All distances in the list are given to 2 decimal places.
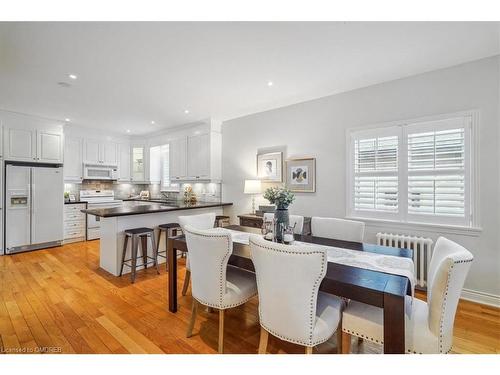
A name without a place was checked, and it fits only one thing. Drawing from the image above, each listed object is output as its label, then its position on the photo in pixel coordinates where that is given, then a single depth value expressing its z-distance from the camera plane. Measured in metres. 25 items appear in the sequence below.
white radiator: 2.79
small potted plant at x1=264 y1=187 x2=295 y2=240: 2.16
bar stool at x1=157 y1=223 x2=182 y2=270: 3.77
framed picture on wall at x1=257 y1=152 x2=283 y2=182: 4.13
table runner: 1.61
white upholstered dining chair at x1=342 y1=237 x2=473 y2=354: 1.26
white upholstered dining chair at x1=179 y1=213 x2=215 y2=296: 2.70
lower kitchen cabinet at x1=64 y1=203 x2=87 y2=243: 5.13
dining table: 1.26
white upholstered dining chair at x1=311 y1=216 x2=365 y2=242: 2.47
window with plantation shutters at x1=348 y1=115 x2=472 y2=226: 2.68
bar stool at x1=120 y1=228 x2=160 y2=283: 3.21
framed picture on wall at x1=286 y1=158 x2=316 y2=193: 3.75
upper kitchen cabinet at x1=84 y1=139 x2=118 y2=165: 5.70
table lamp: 4.12
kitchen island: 3.38
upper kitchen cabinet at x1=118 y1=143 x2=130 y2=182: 6.34
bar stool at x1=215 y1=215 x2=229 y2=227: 4.57
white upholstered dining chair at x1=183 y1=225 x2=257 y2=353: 1.74
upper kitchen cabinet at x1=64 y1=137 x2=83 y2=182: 5.36
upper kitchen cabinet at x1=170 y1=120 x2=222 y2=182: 4.99
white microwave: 5.66
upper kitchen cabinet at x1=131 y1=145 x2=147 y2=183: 6.49
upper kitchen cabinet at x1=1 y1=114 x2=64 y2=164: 4.39
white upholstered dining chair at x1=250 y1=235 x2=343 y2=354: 1.31
